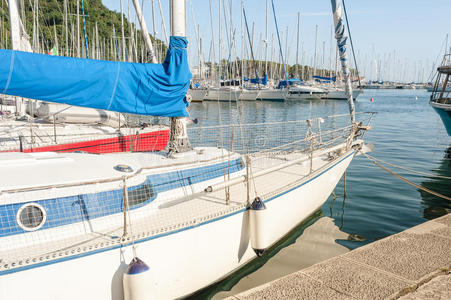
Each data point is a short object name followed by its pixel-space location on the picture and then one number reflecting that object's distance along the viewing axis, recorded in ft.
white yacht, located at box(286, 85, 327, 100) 198.59
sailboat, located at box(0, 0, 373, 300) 14.07
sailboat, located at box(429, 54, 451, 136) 58.75
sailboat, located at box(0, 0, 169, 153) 38.19
